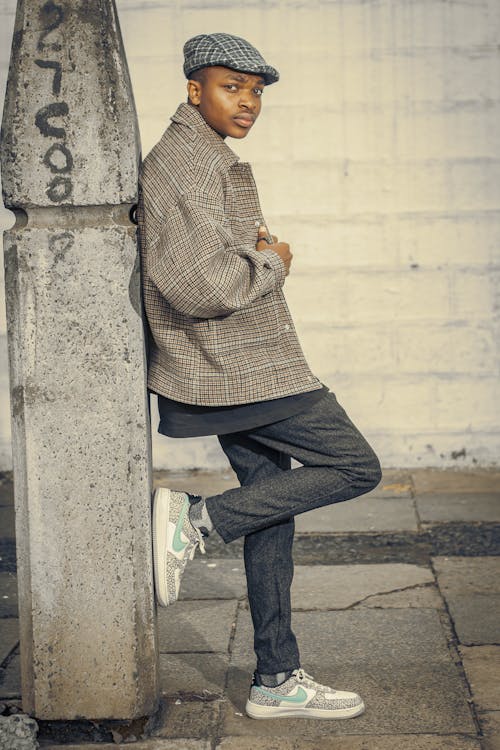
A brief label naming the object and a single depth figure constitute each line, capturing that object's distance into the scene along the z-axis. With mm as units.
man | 3297
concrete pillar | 3289
